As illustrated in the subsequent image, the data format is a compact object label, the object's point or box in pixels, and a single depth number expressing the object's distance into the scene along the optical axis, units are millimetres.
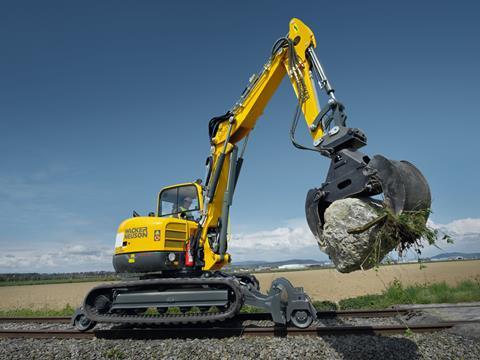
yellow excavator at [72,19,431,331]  6707
